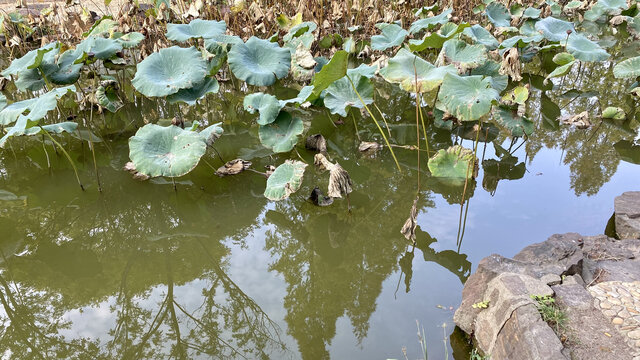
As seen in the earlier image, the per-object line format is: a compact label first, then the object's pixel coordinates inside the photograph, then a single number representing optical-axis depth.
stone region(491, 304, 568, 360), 1.54
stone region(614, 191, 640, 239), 2.46
